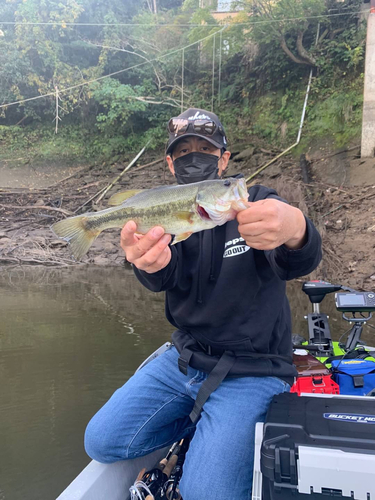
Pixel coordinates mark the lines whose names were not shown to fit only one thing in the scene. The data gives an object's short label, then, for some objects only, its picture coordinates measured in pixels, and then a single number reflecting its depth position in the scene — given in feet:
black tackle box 4.57
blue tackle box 7.74
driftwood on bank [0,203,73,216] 49.52
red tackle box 7.43
